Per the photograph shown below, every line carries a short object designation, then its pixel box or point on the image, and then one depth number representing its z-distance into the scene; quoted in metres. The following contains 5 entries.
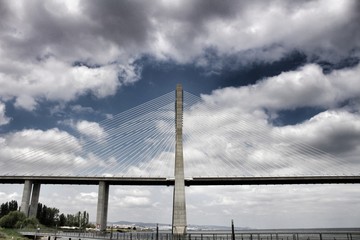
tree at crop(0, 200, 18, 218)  107.79
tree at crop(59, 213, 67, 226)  122.41
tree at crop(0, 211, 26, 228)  75.23
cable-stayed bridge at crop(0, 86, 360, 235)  81.25
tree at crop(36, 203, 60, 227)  105.75
